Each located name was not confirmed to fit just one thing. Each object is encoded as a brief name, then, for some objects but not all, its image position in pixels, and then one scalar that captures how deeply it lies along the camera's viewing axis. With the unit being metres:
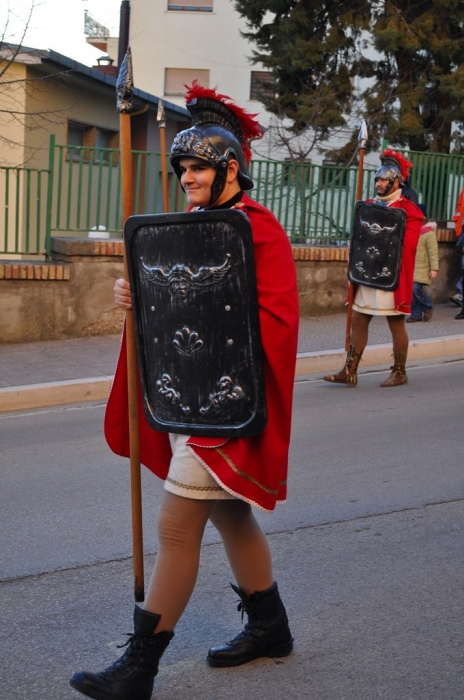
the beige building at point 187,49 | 37.84
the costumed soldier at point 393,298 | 9.30
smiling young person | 3.25
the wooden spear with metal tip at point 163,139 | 6.15
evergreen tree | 18.05
